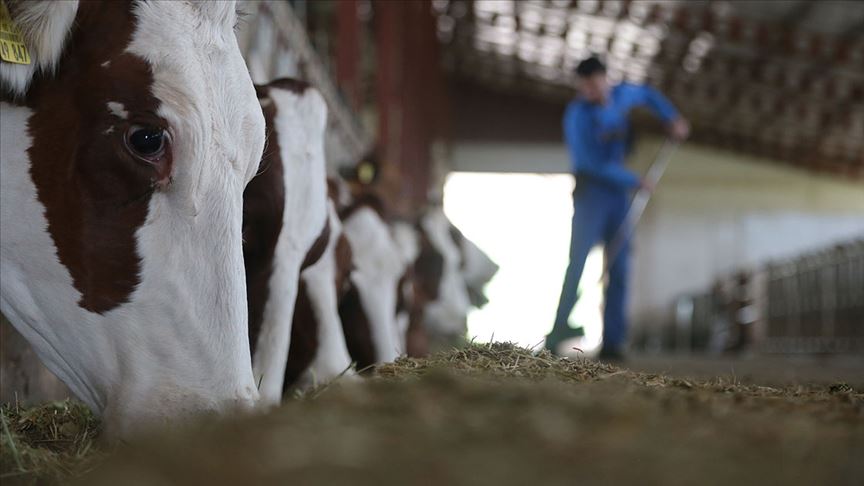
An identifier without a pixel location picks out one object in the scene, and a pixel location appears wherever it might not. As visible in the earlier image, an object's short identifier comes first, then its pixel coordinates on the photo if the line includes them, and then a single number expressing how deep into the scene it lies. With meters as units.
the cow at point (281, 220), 2.71
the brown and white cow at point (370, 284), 4.45
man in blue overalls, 7.06
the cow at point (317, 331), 3.40
